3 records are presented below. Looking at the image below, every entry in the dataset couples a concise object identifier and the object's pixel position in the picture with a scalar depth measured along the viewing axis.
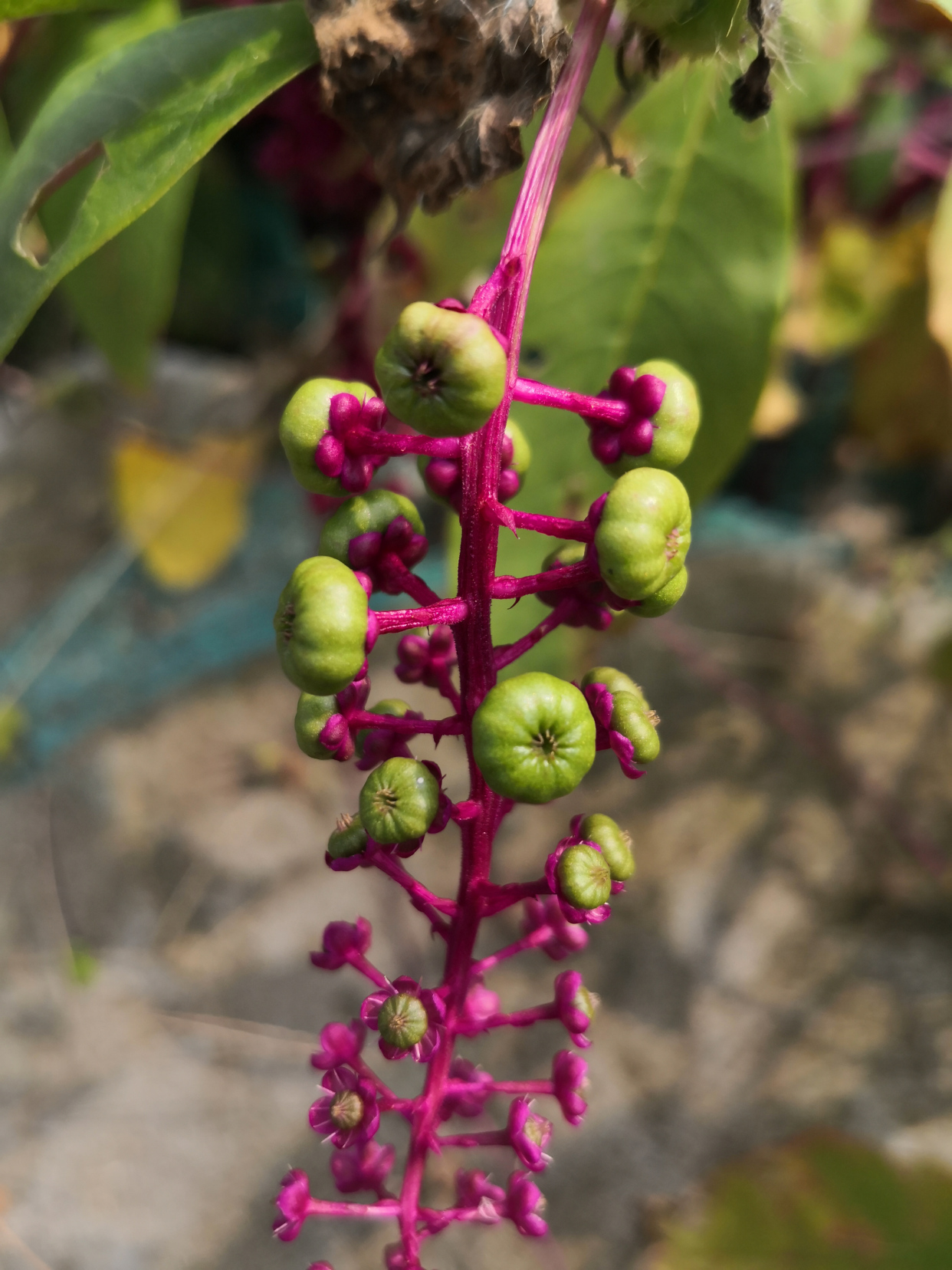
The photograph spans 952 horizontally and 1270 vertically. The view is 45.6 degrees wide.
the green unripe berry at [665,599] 0.08
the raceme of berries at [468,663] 0.07
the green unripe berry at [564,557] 0.09
